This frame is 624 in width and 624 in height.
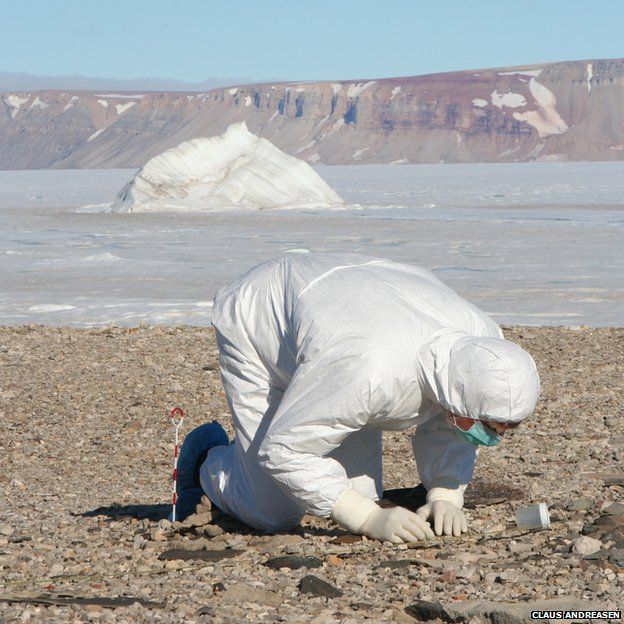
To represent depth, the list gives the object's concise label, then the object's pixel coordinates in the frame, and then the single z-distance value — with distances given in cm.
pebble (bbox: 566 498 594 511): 966
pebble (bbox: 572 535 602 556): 798
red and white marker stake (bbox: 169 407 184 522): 995
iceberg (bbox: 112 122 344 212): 8031
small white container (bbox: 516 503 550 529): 884
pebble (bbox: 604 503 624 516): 916
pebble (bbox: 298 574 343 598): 743
